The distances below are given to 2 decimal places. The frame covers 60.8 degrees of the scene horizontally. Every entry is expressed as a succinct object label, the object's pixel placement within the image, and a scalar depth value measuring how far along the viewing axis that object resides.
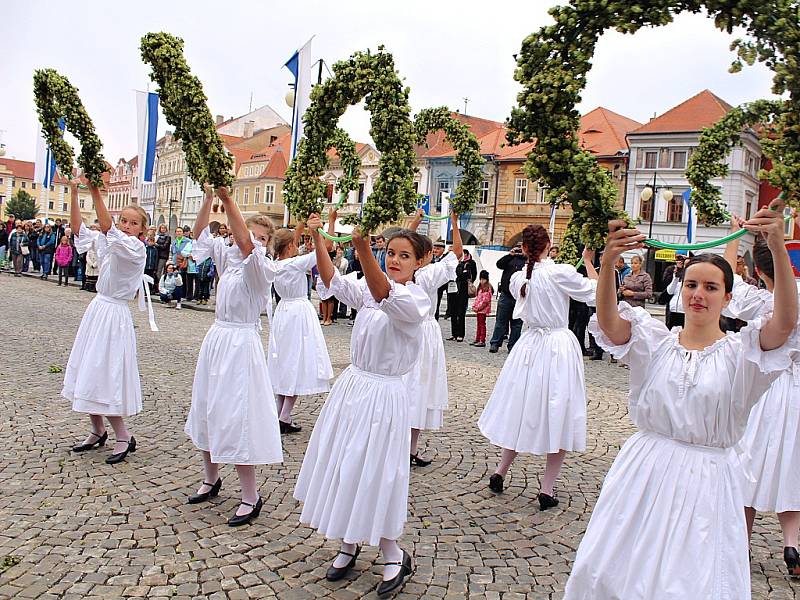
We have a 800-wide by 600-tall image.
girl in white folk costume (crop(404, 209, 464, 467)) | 7.17
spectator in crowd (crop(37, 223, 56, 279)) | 27.56
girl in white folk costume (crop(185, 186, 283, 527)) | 5.45
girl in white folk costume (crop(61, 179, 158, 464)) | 6.59
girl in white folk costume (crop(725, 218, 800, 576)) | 5.01
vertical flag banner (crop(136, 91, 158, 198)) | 21.47
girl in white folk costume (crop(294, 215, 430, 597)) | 4.41
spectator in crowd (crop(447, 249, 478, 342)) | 17.44
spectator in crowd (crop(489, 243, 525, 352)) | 14.90
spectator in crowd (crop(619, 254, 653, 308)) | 14.88
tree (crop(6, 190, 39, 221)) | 112.06
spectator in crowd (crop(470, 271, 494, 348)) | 17.02
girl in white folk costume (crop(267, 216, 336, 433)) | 8.24
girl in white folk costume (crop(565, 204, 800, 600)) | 3.15
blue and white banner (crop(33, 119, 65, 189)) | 19.36
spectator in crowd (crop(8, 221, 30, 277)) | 28.14
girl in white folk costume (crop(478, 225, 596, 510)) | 6.33
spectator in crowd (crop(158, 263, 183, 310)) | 21.39
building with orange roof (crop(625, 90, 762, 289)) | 34.53
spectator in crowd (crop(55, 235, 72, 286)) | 24.95
